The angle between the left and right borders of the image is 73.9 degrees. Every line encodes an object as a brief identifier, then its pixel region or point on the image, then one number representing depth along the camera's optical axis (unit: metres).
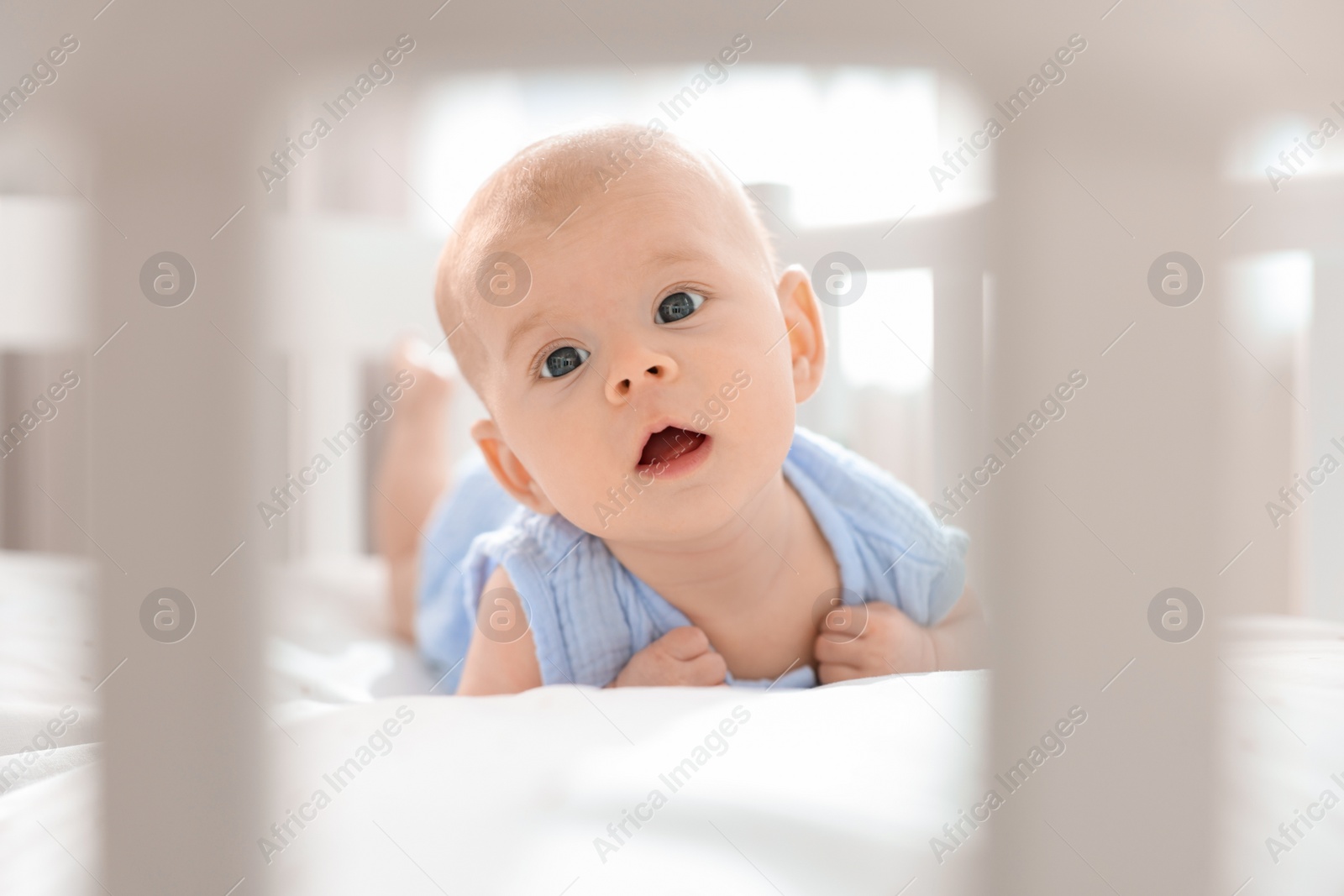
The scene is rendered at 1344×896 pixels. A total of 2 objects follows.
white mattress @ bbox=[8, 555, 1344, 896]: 0.43
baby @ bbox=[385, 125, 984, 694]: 0.79
